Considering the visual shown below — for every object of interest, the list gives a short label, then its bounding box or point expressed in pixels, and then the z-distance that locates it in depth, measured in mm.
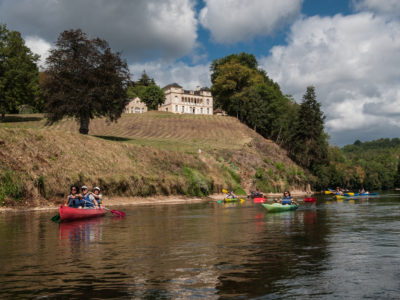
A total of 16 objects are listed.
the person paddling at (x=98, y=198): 29156
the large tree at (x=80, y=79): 50562
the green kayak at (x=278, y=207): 30438
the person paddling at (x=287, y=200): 33281
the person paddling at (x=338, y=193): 53906
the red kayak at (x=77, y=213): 23322
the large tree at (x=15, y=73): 71812
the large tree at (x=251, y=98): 98562
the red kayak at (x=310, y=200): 44050
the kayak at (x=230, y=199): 44350
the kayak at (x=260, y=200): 44238
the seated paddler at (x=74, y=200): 24906
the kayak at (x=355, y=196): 52538
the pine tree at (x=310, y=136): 84312
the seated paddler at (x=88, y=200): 26716
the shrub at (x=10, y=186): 31300
